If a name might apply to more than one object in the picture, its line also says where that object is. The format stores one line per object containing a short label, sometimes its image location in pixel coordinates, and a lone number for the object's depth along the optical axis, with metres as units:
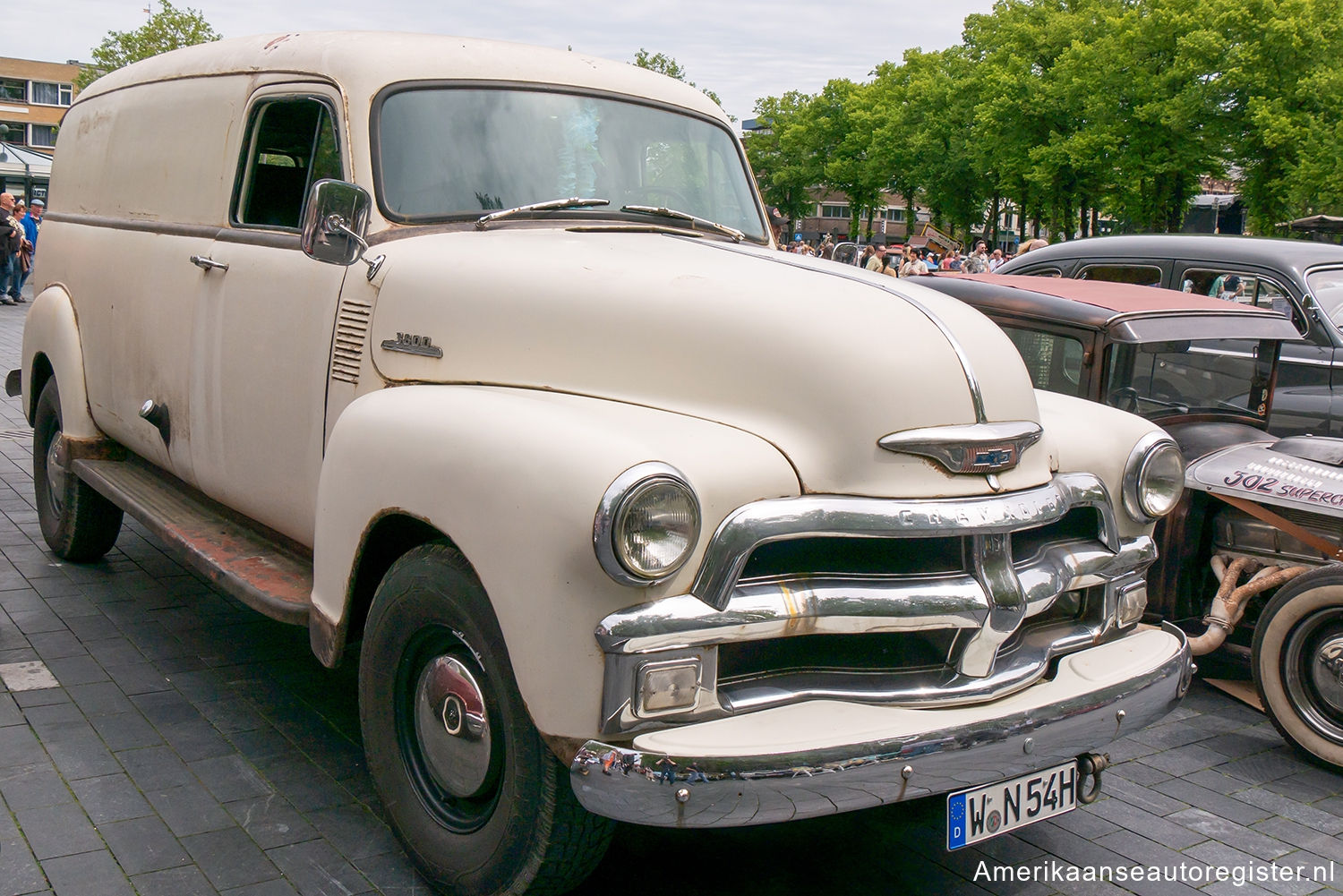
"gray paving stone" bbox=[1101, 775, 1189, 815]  3.88
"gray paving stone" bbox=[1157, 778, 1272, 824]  3.86
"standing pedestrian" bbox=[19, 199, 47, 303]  24.30
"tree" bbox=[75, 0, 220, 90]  39.84
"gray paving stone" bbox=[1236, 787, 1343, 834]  3.83
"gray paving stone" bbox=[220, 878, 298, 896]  3.05
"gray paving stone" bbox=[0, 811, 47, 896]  3.02
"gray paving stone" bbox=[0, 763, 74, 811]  3.49
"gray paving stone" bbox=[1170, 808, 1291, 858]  3.62
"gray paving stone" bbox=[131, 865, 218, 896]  3.03
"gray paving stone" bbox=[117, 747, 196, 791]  3.64
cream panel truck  2.48
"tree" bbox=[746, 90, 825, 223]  67.81
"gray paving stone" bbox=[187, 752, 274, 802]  3.60
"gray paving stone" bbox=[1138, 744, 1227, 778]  4.24
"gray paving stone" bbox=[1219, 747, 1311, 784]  4.22
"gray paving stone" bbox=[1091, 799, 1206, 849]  3.65
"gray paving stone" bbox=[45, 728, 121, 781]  3.69
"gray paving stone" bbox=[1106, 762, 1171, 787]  4.11
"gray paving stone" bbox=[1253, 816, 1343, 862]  3.64
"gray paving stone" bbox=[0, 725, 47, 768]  3.76
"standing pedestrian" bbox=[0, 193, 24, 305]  20.69
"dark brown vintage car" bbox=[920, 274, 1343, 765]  4.38
